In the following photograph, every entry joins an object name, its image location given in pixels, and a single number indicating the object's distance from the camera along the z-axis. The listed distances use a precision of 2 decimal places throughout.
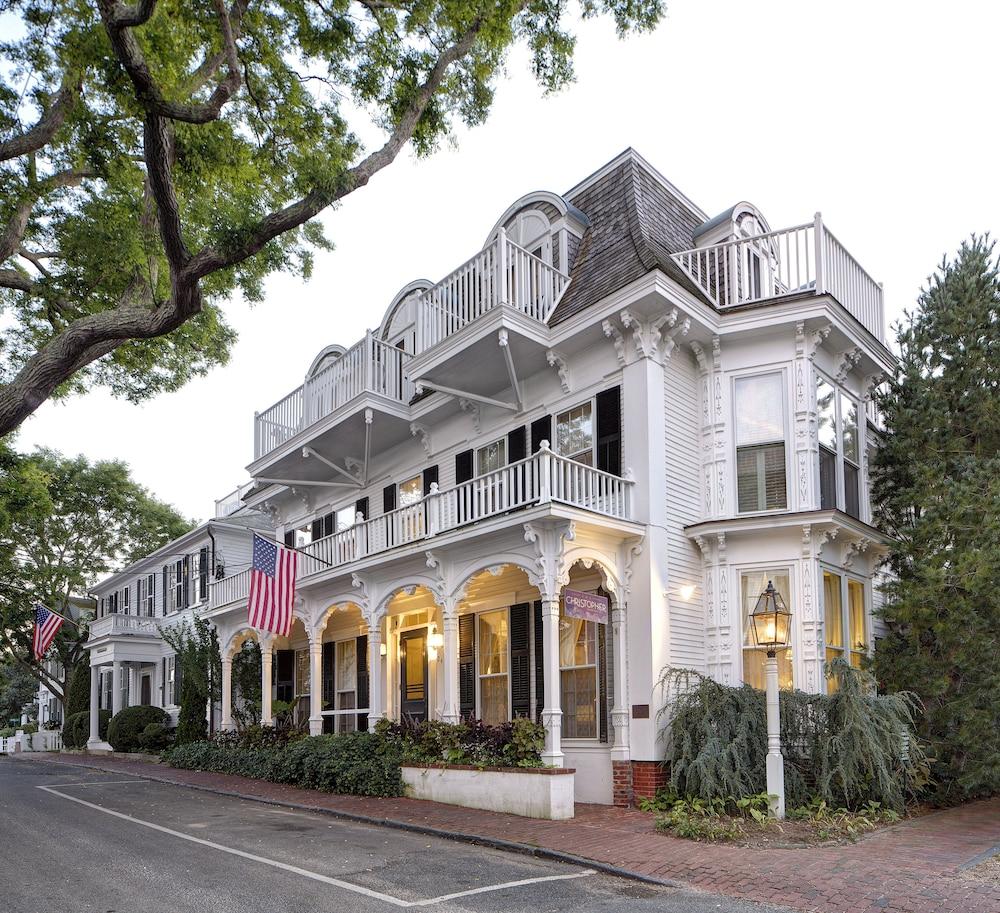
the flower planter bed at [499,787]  12.08
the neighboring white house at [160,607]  30.23
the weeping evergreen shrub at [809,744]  11.30
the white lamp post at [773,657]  11.06
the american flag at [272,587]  16.97
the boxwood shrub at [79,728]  34.31
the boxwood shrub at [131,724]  28.42
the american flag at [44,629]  26.55
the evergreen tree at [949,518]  12.47
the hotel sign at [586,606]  12.32
